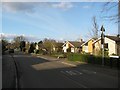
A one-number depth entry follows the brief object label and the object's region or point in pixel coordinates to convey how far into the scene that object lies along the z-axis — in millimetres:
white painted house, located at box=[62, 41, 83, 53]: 32784
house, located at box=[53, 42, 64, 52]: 35706
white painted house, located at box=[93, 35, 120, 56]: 20626
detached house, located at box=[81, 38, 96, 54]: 26276
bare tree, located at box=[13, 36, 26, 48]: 55381
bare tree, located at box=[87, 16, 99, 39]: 20466
